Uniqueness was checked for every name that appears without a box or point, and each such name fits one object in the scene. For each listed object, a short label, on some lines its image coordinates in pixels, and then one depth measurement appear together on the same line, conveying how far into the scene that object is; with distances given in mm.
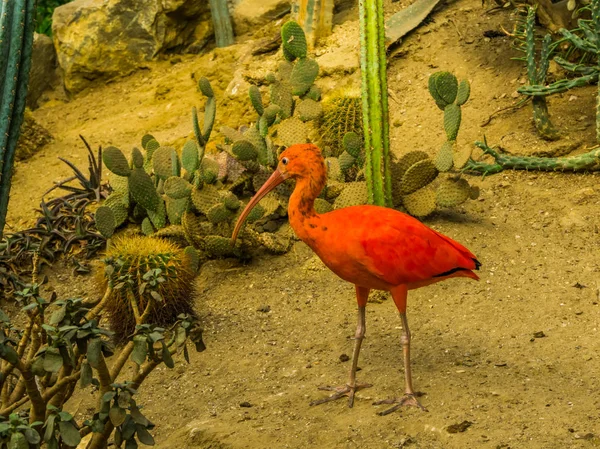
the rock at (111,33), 9953
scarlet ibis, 4637
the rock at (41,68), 10070
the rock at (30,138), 8797
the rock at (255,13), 9812
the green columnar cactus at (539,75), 7074
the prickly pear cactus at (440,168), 6398
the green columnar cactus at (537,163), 6871
